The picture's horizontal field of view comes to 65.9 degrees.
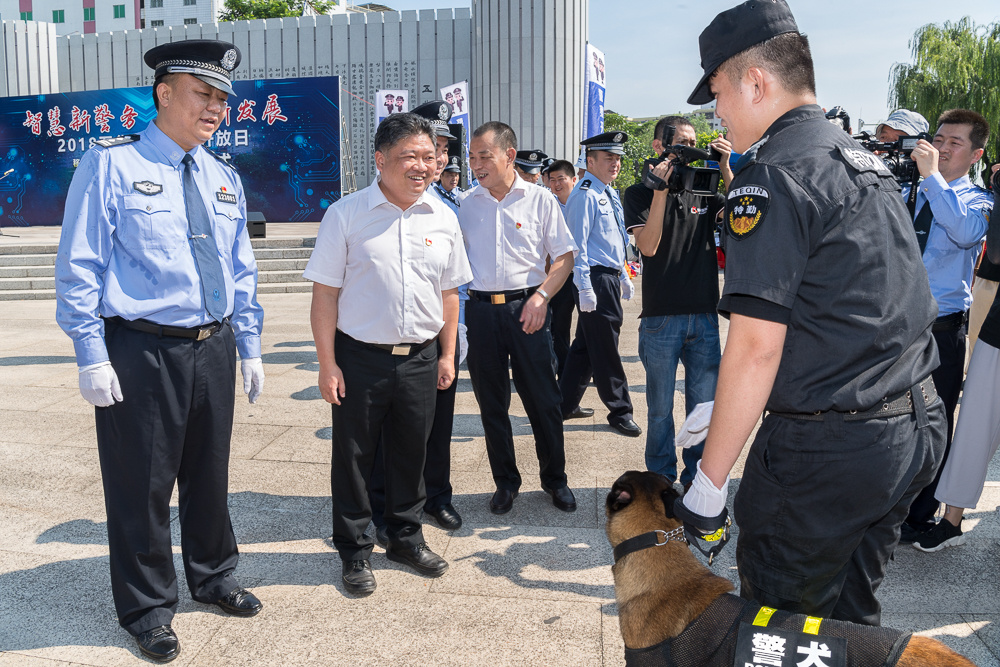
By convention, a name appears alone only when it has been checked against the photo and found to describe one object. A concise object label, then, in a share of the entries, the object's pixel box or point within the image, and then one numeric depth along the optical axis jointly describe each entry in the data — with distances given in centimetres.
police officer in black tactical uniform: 178
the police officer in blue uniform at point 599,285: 602
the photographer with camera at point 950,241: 379
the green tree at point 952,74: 2572
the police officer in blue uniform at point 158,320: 290
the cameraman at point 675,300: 442
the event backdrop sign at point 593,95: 1723
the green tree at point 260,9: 3969
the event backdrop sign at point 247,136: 2314
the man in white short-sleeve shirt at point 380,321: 352
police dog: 207
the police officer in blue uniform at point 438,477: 410
